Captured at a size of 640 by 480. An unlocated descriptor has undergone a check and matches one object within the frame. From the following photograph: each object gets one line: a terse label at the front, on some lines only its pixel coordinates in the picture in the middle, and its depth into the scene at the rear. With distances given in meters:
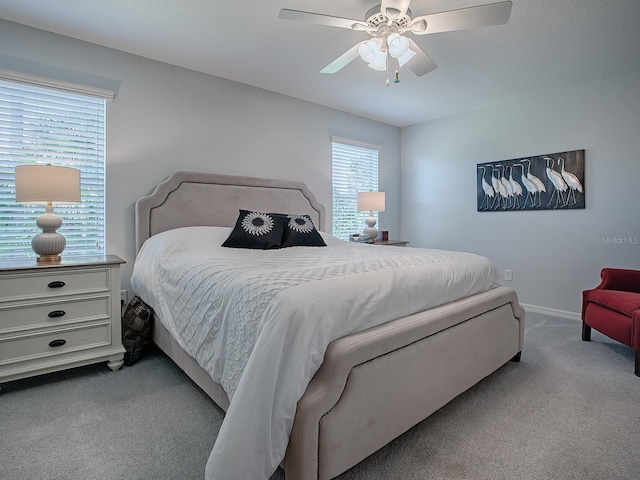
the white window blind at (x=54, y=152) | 2.46
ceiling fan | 1.82
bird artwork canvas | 3.53
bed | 1.17
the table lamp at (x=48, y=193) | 2.15
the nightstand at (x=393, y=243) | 4.33
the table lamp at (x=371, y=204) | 4.19
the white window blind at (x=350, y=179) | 4.45
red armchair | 2.35
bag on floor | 2.43
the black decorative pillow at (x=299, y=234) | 2.95
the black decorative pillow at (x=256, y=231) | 2.71
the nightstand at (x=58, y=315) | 2.01
